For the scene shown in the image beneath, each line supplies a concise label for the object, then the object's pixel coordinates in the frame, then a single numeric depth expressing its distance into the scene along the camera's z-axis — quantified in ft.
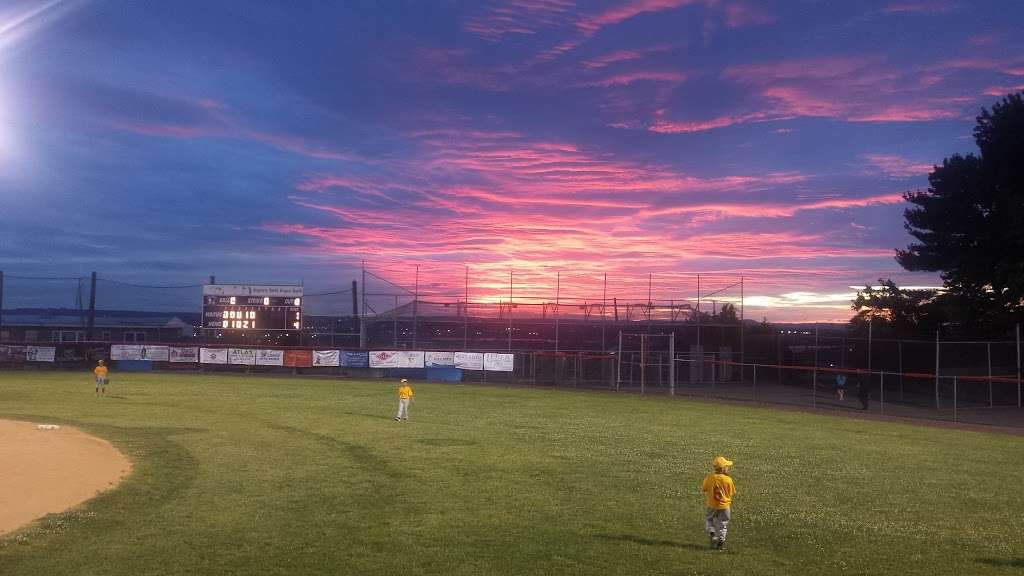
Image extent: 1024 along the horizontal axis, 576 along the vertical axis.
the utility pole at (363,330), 183.45
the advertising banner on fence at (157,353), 175.94
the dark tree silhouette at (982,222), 136.98
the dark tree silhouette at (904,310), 173.78
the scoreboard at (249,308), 179.52
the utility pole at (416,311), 183.54
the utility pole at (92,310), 213.54
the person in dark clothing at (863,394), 110.92
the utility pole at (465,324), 181.88
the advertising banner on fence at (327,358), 173.37
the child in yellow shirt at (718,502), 34.42
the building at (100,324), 218.18
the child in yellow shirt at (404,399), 83.35
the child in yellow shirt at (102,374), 108.37
